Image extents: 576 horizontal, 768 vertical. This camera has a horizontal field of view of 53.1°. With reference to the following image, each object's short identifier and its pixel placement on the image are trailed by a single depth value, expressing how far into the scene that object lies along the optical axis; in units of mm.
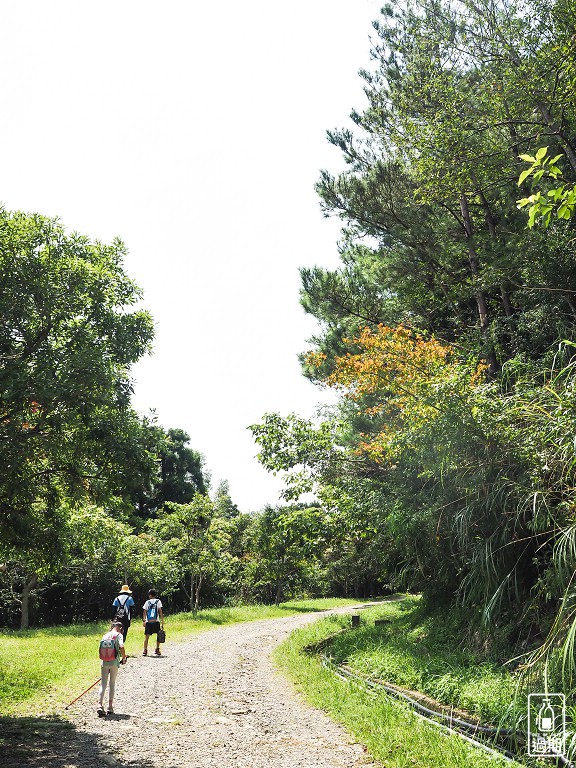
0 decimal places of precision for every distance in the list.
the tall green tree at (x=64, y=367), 6266
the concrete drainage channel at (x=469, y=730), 5139
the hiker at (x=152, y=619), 12281
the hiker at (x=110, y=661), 7121
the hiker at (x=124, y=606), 9164
